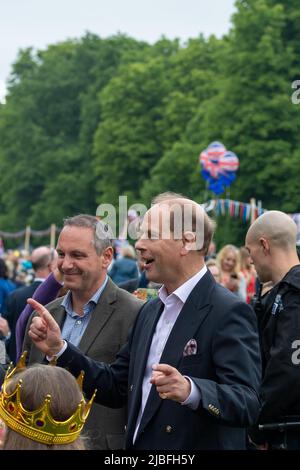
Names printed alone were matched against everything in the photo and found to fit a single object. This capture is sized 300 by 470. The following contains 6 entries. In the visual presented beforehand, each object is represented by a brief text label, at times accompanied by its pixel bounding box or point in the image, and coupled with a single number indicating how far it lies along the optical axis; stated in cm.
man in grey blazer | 559
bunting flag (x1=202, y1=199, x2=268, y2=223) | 2758
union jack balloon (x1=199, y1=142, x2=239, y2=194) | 3032
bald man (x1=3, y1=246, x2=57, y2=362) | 954
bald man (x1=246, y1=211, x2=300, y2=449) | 568
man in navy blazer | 435
